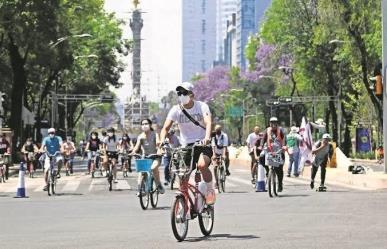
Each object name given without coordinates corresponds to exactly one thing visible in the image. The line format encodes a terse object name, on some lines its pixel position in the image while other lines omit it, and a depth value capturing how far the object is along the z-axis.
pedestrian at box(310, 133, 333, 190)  25.12
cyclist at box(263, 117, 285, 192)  22.77
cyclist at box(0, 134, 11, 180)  33.76
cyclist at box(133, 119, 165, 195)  23.39
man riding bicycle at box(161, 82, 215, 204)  13.09
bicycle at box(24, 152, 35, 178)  40.06
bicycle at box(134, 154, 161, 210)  18.88
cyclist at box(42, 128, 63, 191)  25.84
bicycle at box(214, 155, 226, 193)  25.27
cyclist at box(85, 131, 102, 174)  36.72
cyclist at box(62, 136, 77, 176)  35.61
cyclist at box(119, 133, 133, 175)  35.19
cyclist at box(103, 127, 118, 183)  28.07
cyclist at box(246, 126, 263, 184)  27.95
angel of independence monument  193.25
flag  35.56
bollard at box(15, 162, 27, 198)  24.89
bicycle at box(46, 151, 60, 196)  25.56
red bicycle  11.96
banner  70.62
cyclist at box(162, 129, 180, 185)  28.29
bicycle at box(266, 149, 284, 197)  22.06
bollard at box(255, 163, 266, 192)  25.16
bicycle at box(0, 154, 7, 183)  33.94
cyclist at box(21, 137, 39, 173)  40.53
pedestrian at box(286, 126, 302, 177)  35.09
